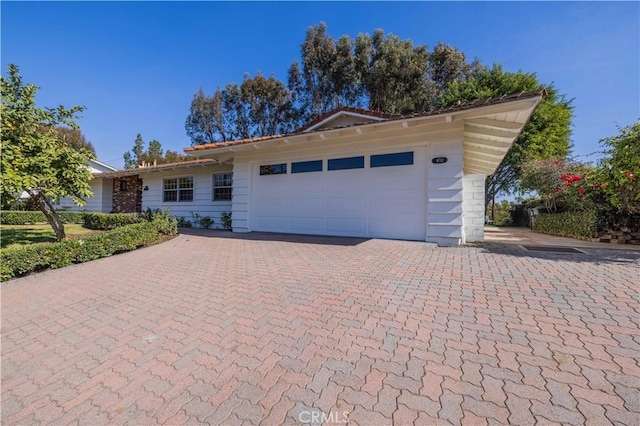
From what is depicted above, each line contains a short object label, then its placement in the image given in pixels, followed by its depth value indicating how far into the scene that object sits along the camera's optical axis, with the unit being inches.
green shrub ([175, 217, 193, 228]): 515.2
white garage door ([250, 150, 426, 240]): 288.5
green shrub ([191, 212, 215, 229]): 489.1
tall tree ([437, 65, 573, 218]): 727.7
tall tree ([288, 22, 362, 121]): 803.4
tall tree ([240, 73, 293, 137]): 927.7
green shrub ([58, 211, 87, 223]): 616.1
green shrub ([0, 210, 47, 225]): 537.6
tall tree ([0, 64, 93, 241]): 229.1
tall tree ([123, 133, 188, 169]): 2192.2
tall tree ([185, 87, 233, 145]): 1007.6
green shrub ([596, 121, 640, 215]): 277.9
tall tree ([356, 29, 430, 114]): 756.0
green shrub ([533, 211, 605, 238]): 362.0
